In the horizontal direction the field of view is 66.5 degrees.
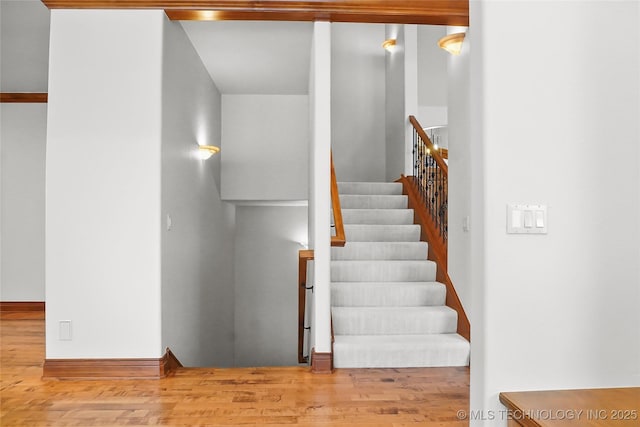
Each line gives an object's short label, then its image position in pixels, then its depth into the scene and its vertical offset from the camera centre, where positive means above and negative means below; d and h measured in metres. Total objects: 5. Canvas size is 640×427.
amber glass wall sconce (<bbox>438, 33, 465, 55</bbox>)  3.85 +1.41
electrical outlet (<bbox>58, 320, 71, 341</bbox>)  3.54 -0.81
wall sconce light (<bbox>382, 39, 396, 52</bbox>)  6.49 +2.35
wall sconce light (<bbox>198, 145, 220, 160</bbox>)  5.09 +0.73
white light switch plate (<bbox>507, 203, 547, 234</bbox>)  1.77 +0.00
